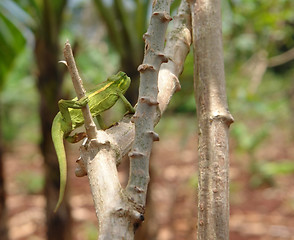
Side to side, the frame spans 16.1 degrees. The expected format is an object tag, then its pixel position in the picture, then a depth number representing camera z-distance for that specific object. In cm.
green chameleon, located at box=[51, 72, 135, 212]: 121
